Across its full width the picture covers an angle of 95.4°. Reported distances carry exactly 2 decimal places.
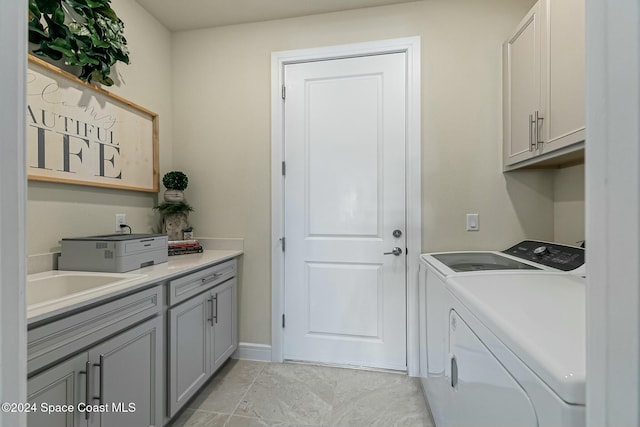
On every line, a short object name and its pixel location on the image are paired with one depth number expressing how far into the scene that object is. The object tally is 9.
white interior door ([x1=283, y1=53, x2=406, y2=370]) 2.11
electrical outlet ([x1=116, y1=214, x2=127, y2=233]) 1.92
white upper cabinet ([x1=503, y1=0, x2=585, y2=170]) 1.28
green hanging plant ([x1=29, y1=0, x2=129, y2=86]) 1.43
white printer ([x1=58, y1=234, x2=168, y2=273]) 1.44
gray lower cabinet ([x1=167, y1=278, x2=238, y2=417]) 1.54
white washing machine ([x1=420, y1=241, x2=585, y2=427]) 0.56
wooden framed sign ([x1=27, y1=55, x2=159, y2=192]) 1.43
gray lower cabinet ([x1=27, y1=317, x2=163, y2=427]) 0.96
